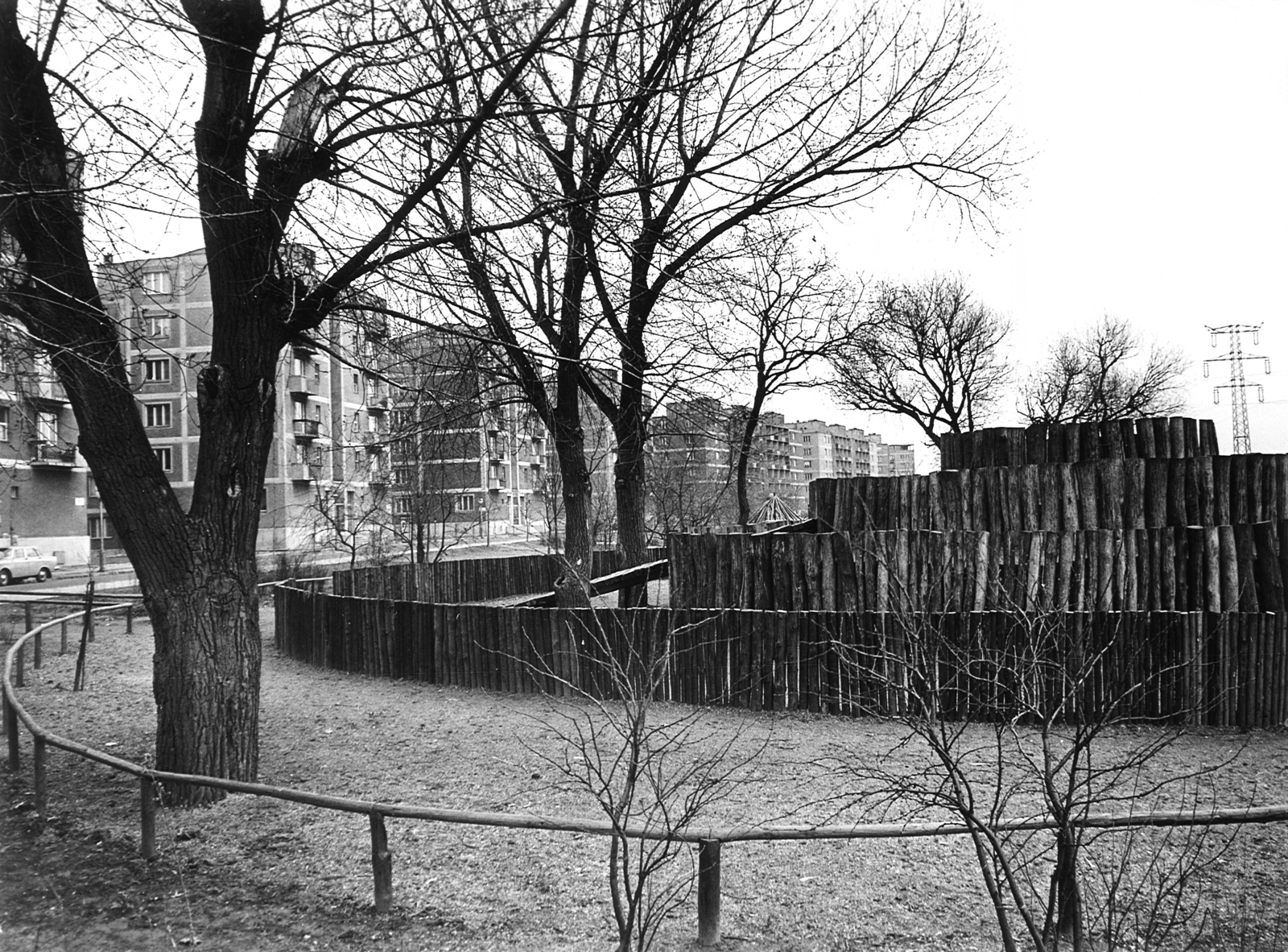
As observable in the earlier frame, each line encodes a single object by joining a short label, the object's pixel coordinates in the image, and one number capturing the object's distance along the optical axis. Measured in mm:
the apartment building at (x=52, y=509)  33562
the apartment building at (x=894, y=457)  161375
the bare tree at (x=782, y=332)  20938
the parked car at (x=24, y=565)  31875
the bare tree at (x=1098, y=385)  38625
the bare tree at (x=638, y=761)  3441
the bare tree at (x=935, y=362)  37500
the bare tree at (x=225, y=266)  6062
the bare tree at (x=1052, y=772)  3311
